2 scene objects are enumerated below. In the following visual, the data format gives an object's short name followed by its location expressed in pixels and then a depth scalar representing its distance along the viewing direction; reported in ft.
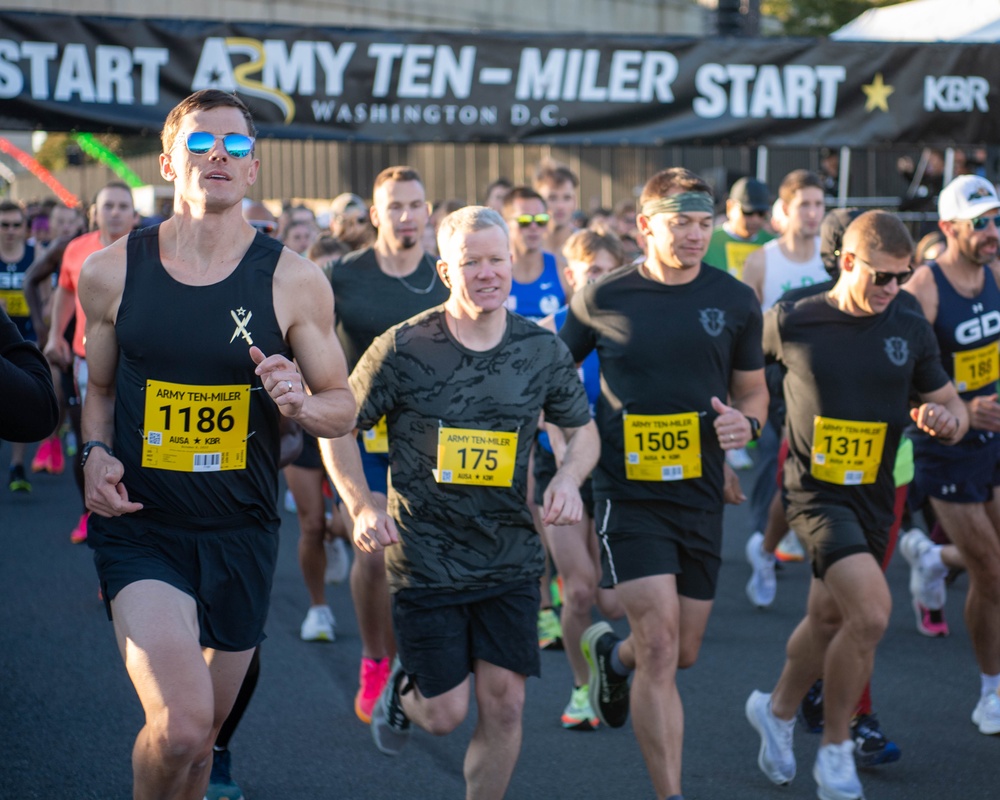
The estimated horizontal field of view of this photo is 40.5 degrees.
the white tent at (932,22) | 48.93
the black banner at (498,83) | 33.24
